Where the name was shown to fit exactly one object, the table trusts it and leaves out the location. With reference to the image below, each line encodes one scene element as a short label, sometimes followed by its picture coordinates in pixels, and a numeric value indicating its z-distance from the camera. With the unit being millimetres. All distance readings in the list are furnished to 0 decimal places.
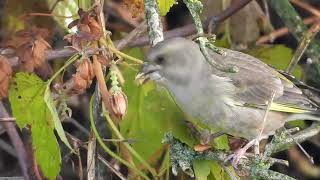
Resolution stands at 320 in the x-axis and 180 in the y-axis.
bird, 5227
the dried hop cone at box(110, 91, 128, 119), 4836
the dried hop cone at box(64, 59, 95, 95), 4949
